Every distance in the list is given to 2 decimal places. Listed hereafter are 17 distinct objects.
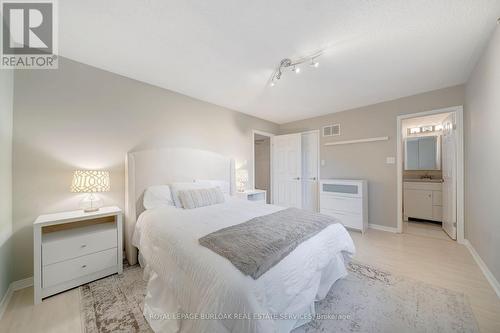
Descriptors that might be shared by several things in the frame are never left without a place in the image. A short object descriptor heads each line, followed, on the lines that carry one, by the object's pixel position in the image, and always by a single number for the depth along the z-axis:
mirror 4.17
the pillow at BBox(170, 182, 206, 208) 2.45
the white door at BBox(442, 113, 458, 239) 2.91
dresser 3.39
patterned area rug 1.37
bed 0.96
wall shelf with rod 3.50
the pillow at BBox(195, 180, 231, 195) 2.91
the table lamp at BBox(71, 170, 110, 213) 1.94
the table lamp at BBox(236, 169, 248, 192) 3.84
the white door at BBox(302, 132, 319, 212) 4.41
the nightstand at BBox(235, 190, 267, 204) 3.50
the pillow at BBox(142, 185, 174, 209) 2.34
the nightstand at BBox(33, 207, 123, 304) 1.65
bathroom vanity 3.83
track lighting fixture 2.06
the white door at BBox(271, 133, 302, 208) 4.45
